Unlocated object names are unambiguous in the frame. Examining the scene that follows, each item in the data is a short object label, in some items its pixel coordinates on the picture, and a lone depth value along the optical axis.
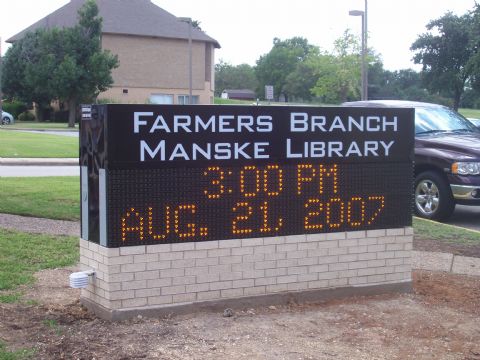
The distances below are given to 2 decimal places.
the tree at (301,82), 78.31
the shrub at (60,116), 58.47
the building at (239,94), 97.31
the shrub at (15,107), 60.16
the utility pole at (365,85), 27.22
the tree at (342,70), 49.28
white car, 52.81
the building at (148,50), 58.84
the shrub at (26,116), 60.23
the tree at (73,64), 48.59
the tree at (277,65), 100.50
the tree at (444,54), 48.16
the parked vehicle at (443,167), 11.31
